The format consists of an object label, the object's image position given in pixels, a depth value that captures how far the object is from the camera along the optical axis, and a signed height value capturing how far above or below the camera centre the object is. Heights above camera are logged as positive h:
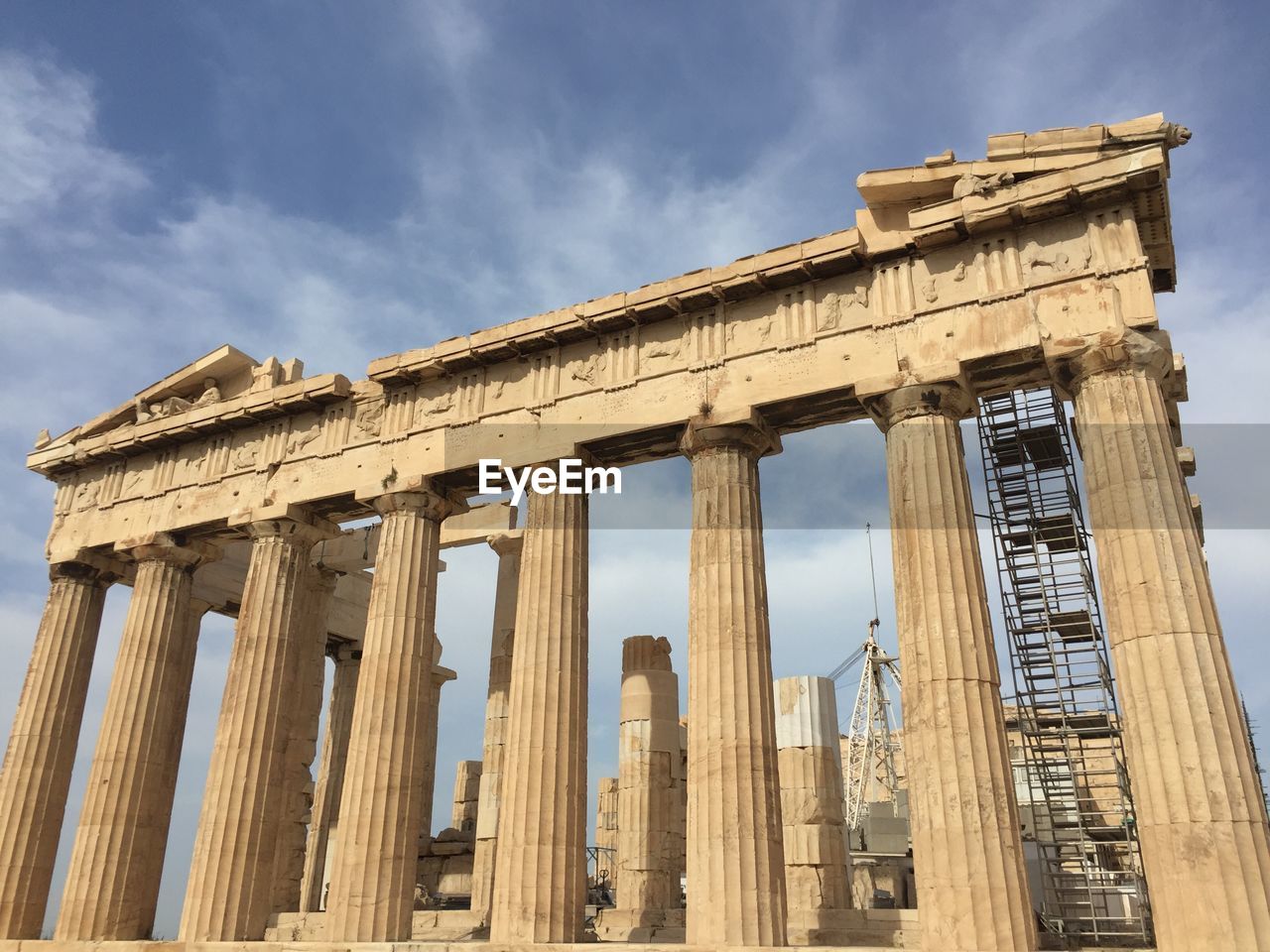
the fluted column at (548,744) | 16.28 +2.09
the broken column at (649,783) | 21.34 +1.96
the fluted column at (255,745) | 18.95 +2.42
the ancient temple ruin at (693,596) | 13.93 +4.53
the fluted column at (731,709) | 14.91 +2.44
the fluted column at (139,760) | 20.62 +2.31
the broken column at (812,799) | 20.38 +1.54
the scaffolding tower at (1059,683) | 17.95 +3.47
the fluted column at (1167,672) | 12.33 +2.47
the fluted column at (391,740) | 17.44 +2.30
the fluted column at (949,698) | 13.55 +2.38
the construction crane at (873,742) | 43.84 +5.90
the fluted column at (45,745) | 22.05 +2.75
